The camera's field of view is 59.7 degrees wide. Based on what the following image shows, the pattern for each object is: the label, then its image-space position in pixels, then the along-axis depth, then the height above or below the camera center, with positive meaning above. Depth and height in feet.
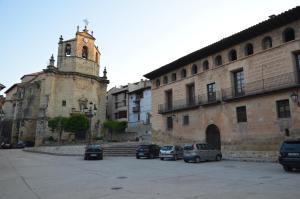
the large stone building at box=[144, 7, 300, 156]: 61.11 +13.66
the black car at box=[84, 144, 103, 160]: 74.24 -3.52
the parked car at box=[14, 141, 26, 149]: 151.89 -2.36
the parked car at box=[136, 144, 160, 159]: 76.34 -3.16
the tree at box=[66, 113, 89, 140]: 138.92 +9.23
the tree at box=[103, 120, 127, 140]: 162.50 +8.92
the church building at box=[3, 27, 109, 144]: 155.22 +31.13
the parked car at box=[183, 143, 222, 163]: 61.00 -3.01
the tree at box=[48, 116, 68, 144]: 141.41 +9.47
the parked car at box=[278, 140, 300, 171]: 38.83 -2.25
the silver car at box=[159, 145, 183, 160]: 69.82 -3.28
